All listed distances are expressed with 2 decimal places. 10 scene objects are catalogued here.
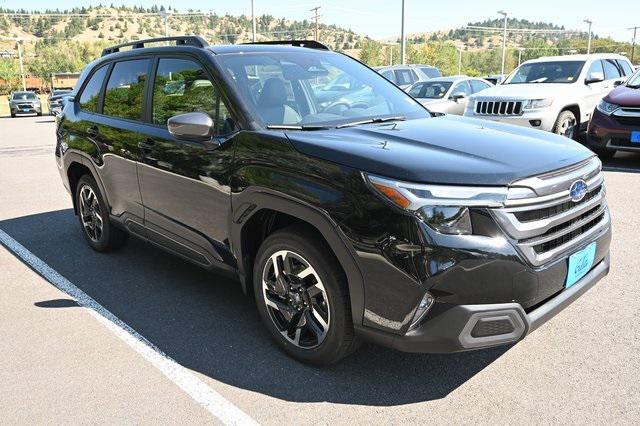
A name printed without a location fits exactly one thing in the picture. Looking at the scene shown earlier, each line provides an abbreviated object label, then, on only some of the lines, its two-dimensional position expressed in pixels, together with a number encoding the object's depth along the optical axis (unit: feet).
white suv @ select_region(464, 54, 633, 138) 31.09
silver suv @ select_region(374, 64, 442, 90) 58.75
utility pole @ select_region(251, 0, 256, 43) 106.63
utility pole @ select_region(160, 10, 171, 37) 122.31
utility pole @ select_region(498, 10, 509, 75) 170.60
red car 27.43
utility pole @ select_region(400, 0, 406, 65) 84.02
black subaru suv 8.00
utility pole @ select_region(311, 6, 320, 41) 183.01
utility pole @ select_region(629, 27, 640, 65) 252.62
